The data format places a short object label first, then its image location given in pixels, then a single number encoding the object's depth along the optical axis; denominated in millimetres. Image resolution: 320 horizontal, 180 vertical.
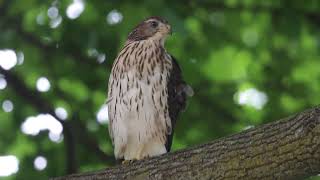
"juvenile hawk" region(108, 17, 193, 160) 11266
